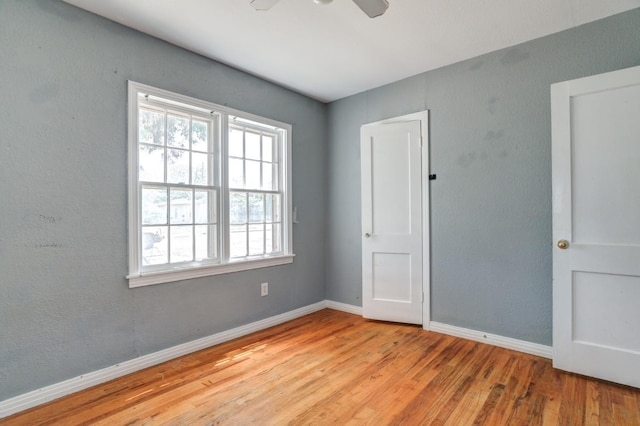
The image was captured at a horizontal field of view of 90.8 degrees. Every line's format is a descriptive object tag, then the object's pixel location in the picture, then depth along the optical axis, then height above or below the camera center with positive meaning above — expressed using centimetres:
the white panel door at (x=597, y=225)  215 -10
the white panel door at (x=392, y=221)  334 -9
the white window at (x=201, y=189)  255 +24
